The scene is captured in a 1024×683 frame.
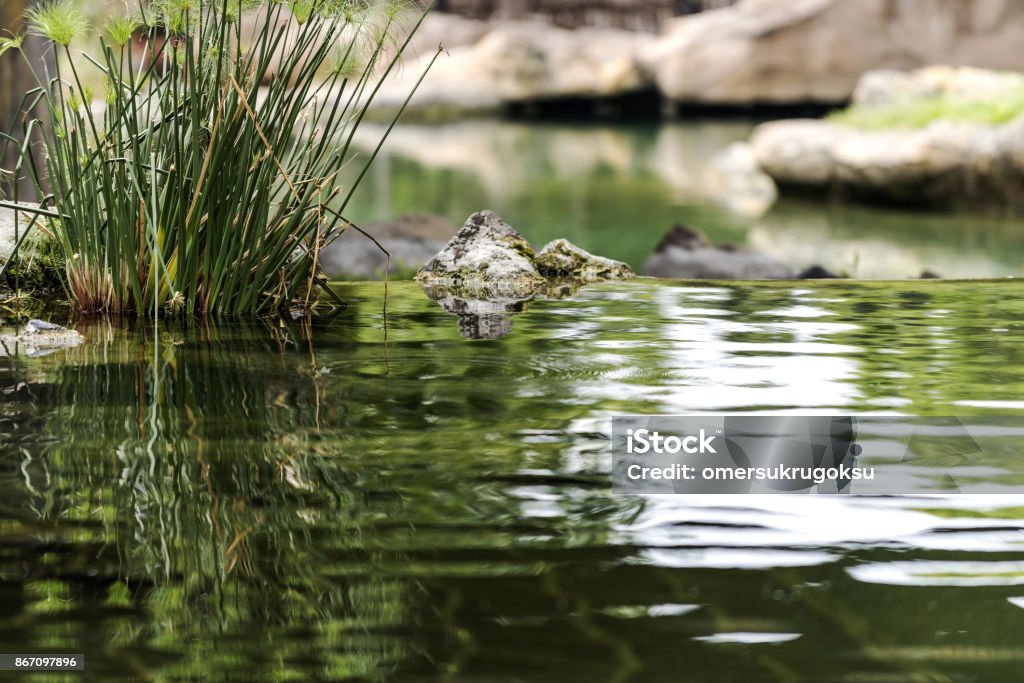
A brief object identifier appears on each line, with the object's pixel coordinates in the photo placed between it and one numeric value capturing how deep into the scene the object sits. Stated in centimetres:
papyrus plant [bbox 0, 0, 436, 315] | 435
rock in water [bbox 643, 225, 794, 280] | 991
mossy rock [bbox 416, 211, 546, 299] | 591
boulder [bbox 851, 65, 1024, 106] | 2086
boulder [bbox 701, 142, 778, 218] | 1700
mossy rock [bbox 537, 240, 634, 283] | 627
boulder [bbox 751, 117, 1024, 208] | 1598
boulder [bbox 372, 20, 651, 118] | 3169
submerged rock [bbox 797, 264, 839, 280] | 901
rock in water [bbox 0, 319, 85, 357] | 423
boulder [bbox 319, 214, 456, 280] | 959
